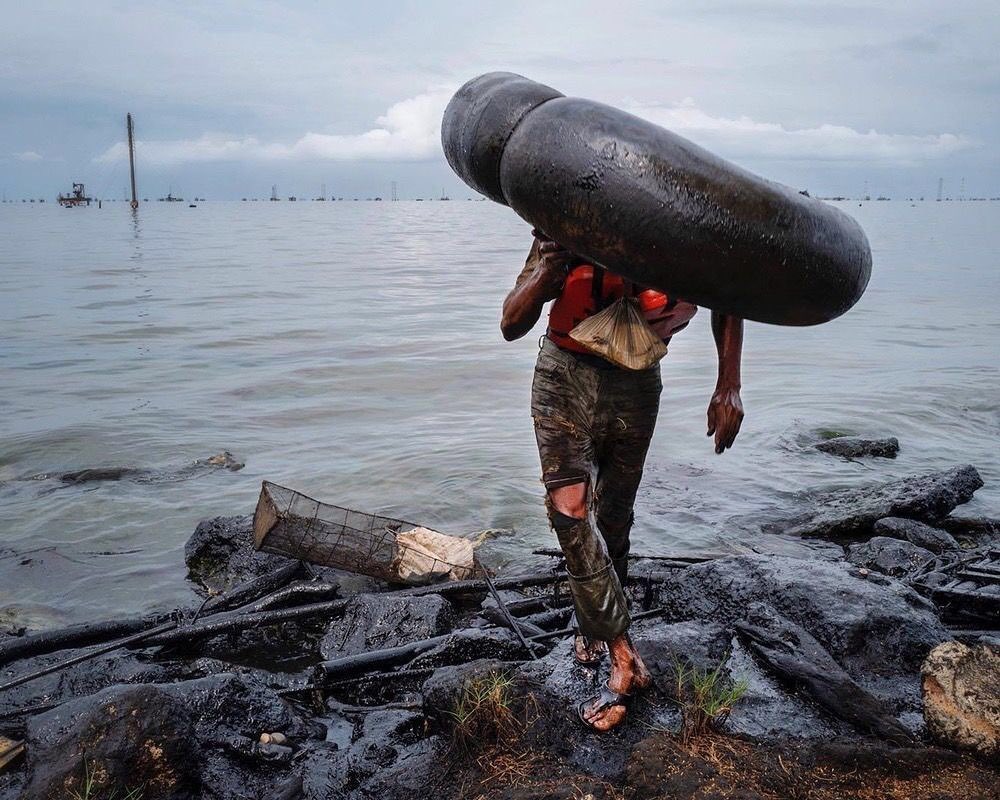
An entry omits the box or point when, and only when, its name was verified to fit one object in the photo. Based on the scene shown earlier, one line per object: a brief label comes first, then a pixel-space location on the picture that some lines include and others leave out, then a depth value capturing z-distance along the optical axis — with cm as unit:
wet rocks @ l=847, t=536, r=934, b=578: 645
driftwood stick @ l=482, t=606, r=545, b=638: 488
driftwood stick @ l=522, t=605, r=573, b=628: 508
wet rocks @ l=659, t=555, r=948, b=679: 449
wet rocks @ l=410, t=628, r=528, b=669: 453
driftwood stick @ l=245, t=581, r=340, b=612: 539
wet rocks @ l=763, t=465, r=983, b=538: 759
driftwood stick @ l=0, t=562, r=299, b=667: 493
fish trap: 592
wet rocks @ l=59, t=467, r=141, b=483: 934
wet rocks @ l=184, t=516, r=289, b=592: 642
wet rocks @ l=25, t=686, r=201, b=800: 323
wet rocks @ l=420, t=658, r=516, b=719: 374
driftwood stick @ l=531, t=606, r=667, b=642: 469
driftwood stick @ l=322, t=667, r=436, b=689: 439
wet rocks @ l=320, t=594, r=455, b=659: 497
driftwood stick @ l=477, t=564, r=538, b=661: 457
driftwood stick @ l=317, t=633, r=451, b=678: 448
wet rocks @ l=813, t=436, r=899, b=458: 1030
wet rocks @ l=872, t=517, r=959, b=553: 704
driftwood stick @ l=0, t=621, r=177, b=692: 437
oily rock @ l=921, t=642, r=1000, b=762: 334
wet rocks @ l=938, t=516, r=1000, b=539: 766
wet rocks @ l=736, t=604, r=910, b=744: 369
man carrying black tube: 371
